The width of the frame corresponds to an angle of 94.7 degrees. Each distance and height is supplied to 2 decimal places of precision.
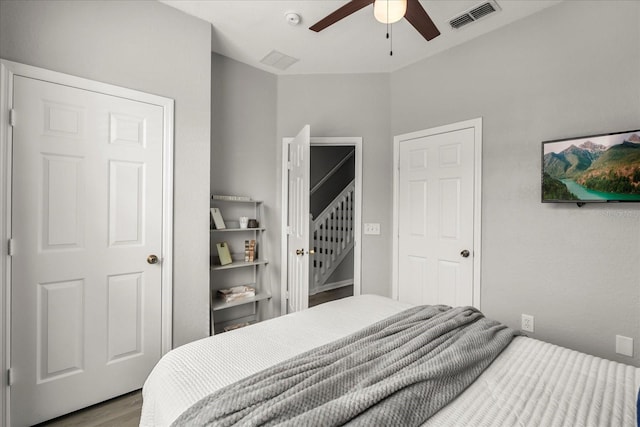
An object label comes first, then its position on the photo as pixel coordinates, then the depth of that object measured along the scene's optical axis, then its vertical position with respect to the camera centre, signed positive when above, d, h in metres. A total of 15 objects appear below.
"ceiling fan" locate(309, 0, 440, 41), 1.40 +1.05
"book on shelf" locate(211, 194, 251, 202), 2.67 +0.14
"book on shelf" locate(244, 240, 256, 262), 2.89 -0.37
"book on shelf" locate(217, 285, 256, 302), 2.75 -0.77
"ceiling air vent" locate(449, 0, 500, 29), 2.18 +1.56
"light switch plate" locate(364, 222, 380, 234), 3.24 -0.15
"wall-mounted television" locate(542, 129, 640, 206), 1.82 +0.32
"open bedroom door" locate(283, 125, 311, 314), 2.64 -0.11
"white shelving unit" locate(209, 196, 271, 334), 2.79 -0.54
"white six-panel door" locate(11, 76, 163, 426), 1.70 -0.23
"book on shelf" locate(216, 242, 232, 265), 2.72 -0.38
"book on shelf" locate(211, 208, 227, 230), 2.68 -0.06
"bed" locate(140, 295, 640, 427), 0.92 -0.62
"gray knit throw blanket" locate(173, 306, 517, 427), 0.84 -0.56
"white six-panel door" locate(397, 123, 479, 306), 2.66 -0.04
